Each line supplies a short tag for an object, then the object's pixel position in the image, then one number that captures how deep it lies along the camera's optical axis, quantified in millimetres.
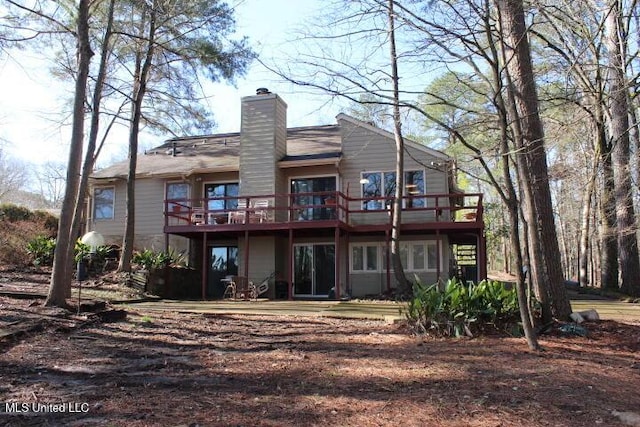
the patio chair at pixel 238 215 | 15789
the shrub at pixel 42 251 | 16156
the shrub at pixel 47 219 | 21500
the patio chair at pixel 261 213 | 16047
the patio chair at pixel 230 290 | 14927
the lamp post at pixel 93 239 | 10195
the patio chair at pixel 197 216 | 16078
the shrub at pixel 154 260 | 15289
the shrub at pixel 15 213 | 20828
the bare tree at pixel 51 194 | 51844
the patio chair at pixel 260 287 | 15016
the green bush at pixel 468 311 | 7320
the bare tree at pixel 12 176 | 46094
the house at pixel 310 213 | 15531
